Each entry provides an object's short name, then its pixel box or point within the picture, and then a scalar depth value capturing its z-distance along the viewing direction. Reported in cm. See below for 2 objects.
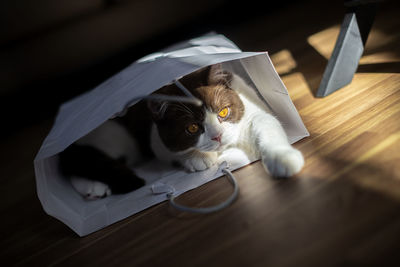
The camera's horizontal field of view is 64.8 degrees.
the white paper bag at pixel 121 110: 96
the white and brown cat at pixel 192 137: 104
